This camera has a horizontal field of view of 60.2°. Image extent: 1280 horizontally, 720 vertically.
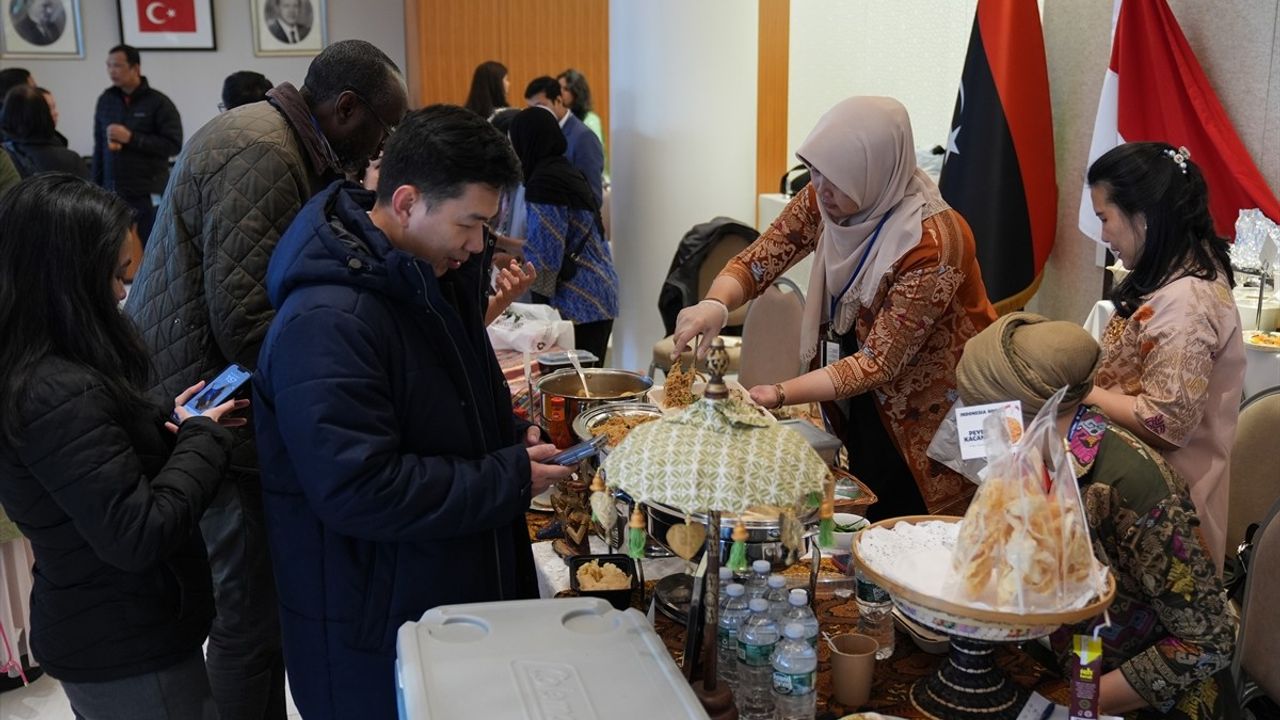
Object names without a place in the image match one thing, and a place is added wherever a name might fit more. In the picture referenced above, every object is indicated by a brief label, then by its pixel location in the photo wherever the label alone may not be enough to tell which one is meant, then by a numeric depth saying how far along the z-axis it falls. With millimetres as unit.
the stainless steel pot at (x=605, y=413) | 2061
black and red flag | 3678
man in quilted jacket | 2180
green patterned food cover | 1222
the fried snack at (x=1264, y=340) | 2855
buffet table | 1539
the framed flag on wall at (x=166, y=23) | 9000
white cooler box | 1281
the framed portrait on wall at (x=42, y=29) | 8805
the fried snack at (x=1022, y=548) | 1344
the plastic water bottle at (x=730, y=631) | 1513
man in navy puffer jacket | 1516
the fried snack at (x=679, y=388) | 2373
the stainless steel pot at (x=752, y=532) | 1472
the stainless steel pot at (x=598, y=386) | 2258
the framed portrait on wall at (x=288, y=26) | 9211
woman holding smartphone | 1712
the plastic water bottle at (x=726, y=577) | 1560
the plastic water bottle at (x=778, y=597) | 1480
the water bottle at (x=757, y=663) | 1452
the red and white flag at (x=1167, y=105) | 3100
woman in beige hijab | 2262
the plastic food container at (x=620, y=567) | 1751
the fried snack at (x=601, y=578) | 1772
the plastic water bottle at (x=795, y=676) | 1398
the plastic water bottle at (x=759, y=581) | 1531
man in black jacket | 7289
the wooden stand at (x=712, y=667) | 1380
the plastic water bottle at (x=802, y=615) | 1419
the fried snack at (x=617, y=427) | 1892
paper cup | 1511
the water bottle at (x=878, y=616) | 1636
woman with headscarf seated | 1563
